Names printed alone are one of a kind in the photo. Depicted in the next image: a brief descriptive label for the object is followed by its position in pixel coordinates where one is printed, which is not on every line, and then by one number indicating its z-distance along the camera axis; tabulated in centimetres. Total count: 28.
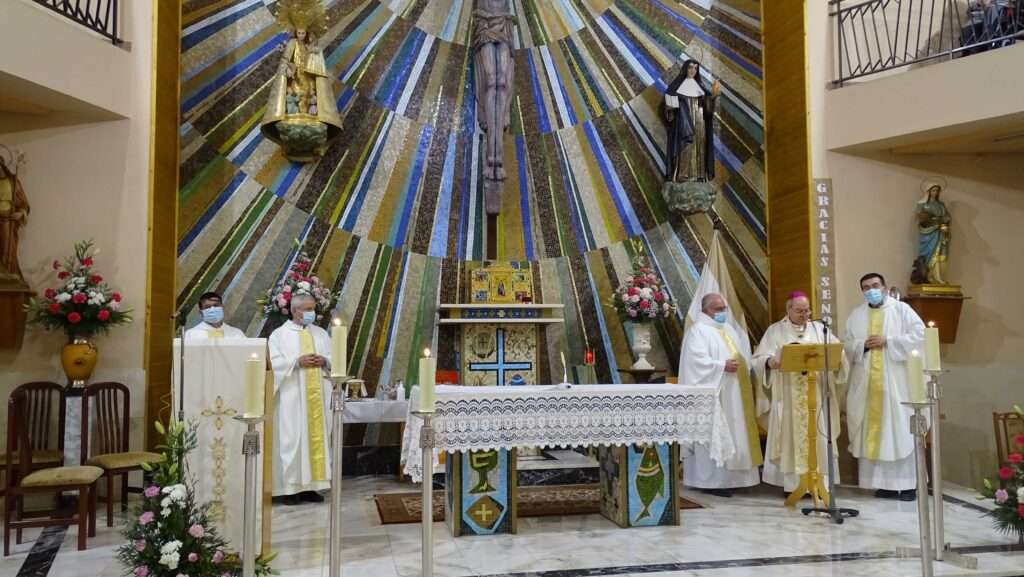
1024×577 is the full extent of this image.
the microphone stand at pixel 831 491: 611
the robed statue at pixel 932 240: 818
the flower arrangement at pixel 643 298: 823
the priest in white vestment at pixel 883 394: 712
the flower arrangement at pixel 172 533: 378
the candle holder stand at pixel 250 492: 304
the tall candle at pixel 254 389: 310
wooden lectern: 644
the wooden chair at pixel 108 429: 617
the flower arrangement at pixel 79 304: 655
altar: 554
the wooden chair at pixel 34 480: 529
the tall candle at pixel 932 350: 396
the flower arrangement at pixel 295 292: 763
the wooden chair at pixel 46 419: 641
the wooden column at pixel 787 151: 835
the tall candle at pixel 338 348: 359
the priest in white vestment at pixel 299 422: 679
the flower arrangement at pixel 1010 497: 524
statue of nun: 870
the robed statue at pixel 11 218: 668
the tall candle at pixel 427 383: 348
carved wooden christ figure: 869
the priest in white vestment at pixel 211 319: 681
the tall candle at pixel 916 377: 371
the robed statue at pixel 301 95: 785
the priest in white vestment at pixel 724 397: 727
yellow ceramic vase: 661
